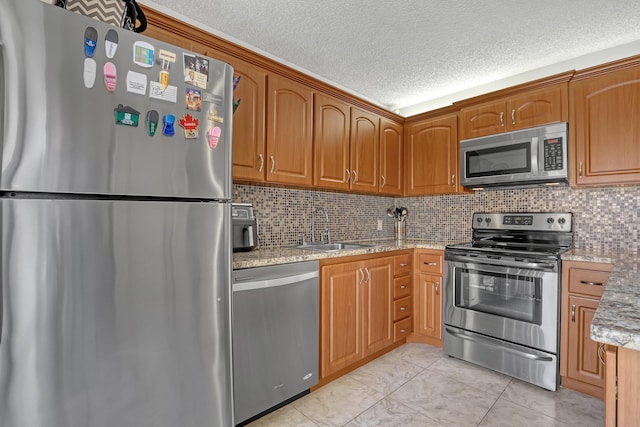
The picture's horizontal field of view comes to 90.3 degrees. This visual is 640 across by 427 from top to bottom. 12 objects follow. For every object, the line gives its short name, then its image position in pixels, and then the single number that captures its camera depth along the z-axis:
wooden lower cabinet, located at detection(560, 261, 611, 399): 1.99
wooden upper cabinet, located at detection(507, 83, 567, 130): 2.38
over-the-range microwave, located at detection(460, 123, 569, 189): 2.37
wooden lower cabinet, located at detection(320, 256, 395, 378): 2.12
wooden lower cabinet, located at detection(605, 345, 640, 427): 0.68
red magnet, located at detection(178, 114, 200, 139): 1.13
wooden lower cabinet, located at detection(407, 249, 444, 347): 2.76
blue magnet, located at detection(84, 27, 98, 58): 0.93
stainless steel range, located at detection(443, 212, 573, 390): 2.13
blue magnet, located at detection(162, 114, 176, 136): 1.08
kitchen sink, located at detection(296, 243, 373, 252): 2.73
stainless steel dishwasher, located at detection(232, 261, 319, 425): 1.65
